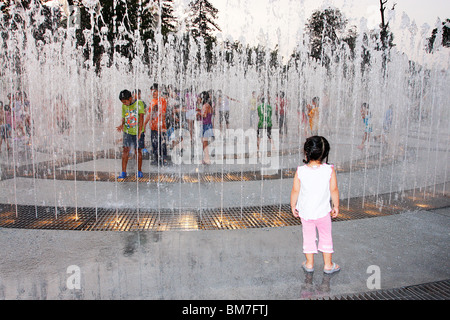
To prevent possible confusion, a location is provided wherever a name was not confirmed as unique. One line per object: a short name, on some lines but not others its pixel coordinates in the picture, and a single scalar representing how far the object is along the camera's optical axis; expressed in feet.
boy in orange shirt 23.66
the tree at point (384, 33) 81.61
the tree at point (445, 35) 105.18
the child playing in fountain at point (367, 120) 32.78
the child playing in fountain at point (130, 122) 19.98
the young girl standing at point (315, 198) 9.34
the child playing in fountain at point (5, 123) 31.85
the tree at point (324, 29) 136.85
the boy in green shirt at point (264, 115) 30.68
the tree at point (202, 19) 150.00
